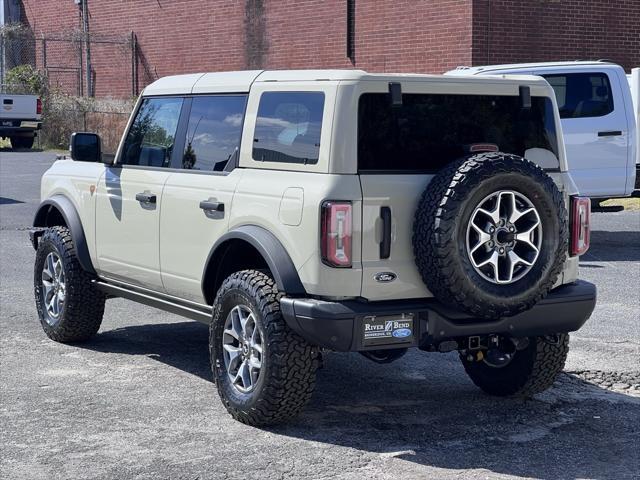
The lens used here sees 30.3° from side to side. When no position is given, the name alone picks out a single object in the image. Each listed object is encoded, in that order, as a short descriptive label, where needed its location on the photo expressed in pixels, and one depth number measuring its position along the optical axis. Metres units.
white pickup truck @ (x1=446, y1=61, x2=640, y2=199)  13.78
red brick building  21.38
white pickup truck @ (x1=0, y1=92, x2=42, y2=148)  30.27
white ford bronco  5.88
